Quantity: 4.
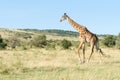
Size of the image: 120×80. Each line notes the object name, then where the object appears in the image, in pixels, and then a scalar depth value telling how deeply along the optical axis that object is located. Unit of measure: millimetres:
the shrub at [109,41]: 53938
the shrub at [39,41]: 55931
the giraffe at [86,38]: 20812
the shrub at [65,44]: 47003
